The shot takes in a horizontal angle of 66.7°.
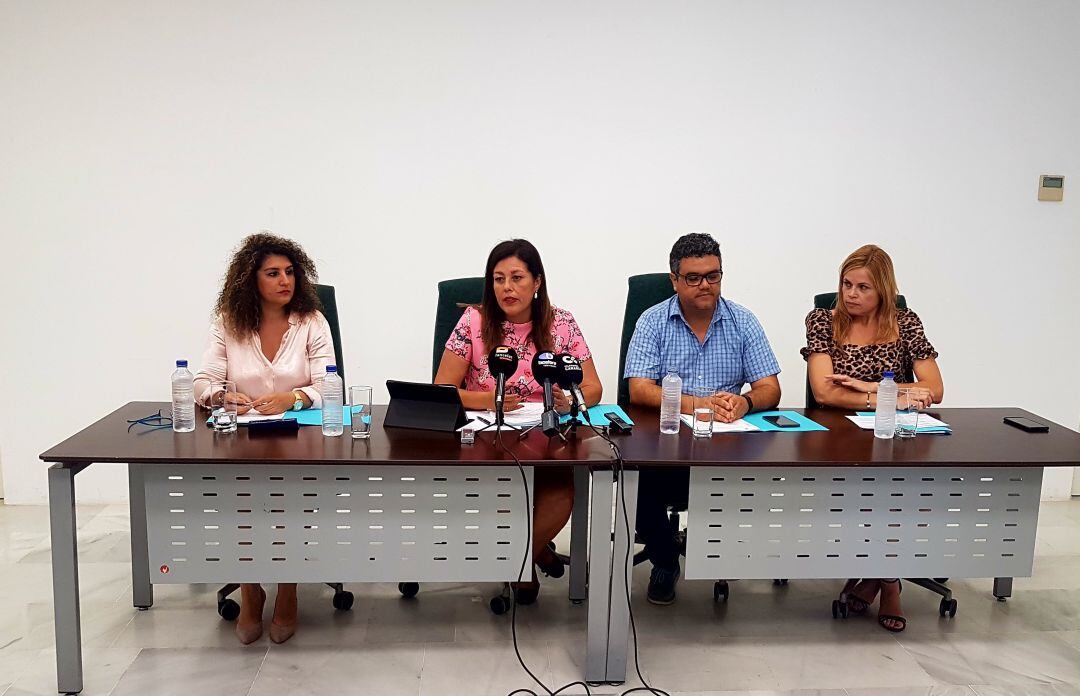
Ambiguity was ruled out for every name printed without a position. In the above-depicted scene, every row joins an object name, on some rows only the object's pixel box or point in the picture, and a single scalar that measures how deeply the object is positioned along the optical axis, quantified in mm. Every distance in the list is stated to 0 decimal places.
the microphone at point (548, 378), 2205
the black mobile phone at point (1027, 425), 2488
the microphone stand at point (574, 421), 2246
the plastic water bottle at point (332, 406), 2256
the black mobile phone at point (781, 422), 2480
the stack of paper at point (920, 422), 2420
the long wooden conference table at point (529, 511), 2148
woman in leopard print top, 2729
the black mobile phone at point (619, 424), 2350
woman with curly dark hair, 2732
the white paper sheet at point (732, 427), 2426
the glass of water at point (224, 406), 2301
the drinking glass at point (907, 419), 2404
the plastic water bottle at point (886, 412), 2361
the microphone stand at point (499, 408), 2238
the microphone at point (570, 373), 2203
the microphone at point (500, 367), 2205
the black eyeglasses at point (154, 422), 2371
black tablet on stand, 2344
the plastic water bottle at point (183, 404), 2297
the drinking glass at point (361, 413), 2268
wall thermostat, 3795
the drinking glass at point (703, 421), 2324
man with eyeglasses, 2725
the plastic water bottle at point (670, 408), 2369
